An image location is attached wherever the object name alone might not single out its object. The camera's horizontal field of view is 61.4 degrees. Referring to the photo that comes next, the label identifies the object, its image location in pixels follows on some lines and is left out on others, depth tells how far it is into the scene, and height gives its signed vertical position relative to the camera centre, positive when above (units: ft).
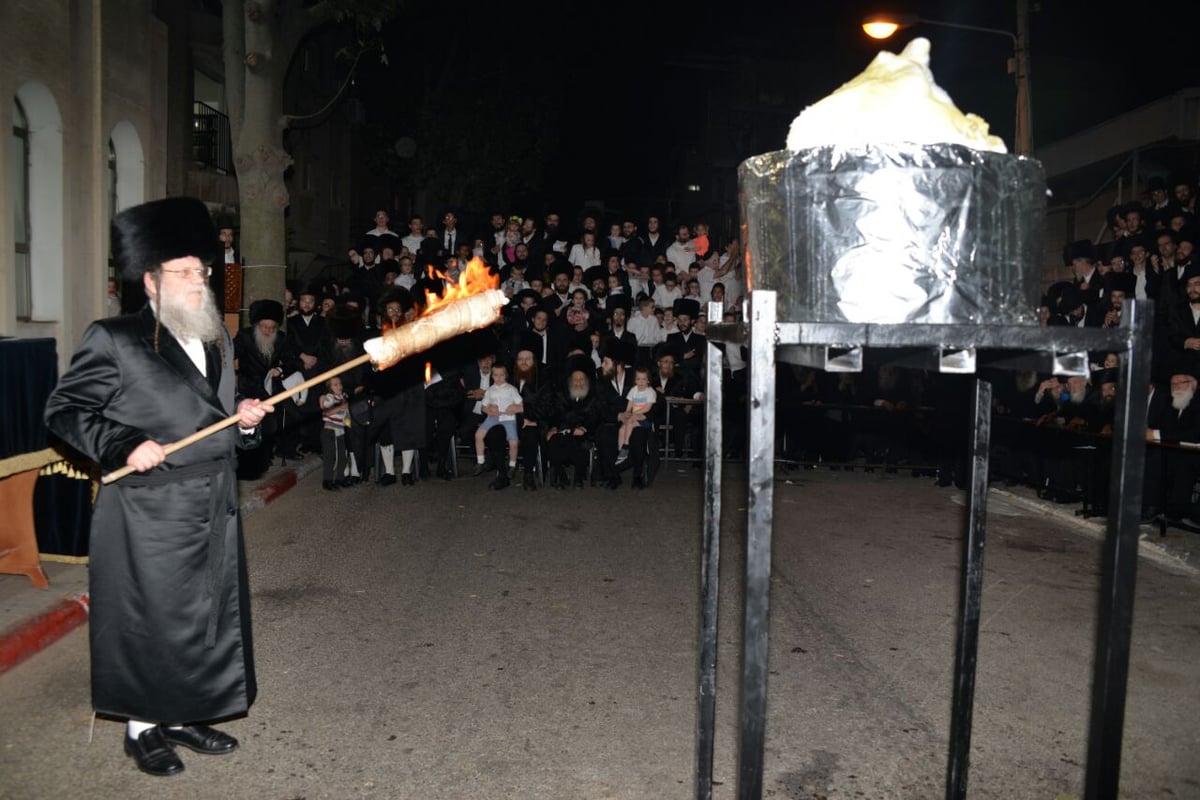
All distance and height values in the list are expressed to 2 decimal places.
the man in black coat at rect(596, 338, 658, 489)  40.83 -3.12
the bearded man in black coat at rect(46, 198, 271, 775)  14.06 -2.56
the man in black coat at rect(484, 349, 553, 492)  40.42 -3.41
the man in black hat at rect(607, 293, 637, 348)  48.57 +1.19
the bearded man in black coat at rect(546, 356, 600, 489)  41.22 -3.45
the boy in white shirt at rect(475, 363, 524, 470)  41.83 -2.92
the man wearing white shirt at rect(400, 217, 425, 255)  58.13 +5.80
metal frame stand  8.68 -0.86
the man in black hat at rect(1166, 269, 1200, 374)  35.40 +1.29
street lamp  41.19 +13.03
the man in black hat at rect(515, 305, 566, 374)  46.98 +0.04
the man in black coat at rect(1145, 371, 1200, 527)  31.30 -2.93
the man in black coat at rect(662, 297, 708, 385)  47.16 +0.07
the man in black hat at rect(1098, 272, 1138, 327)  38.81 +2.62
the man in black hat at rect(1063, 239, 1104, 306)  42.91 +3.84
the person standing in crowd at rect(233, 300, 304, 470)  42.01 -1.29
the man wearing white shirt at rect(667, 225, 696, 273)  58.54 +5.43
